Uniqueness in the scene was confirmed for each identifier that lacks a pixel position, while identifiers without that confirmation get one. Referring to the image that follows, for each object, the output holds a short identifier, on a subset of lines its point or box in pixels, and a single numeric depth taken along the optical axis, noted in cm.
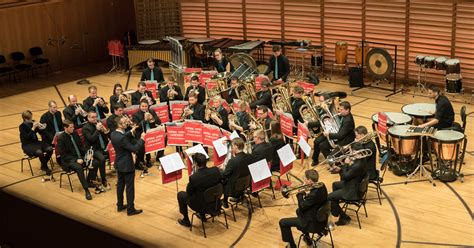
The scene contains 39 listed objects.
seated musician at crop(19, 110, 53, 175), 1180
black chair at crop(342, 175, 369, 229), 888
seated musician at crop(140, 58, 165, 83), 1483
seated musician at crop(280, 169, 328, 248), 790
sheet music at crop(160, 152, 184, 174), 935
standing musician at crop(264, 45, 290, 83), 1523
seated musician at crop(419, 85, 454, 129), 1083
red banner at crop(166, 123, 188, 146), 1115
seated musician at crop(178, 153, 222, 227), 870
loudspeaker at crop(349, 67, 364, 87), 1684
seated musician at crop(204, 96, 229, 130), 1170
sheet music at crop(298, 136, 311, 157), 1009
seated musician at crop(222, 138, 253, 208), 926
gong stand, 1576
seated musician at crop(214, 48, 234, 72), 1531
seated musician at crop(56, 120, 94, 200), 1084
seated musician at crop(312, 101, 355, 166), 1049
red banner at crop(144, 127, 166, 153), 1058
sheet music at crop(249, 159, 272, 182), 920
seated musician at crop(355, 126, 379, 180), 929
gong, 1579
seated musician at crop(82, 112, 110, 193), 1108
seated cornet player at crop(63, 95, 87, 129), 1216
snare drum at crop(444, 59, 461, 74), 1486
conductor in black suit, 953
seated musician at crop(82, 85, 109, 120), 1248
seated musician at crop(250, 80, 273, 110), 1270
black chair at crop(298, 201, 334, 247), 798
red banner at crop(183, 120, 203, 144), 1110
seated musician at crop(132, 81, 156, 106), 1287
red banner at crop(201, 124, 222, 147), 1088
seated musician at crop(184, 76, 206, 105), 1294
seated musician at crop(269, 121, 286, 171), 1016
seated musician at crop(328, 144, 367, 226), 877
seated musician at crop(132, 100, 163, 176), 1183
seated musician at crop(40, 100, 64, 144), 1200
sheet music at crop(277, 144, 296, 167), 968
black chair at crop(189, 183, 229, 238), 876
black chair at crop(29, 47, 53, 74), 2041
